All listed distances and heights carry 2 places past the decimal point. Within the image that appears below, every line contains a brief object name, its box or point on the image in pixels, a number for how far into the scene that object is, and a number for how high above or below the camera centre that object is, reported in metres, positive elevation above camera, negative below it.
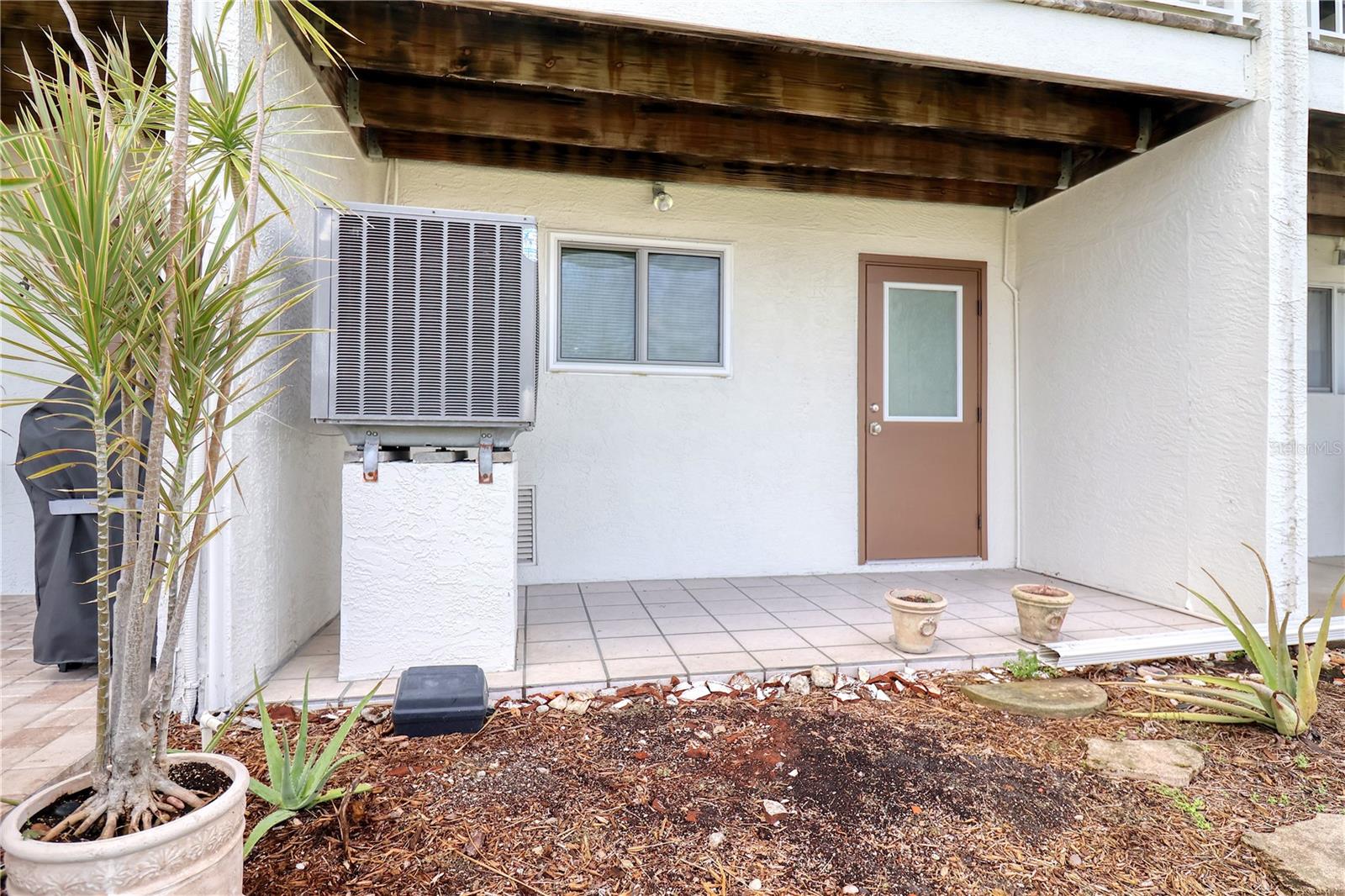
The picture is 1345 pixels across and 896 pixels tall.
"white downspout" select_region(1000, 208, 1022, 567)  4.50 +0.08
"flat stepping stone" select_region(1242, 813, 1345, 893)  1.41 -0.97
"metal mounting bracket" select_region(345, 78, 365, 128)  3.09 +1.73
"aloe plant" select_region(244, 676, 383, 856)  1.51 -0.82
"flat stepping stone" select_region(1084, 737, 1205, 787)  1.85 -0.96
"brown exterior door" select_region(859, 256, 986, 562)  4.31 +0.30
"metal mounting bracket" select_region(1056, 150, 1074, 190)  4.00 +1.85
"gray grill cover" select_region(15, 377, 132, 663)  2.37 -0.42
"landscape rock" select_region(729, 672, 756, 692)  2.39 -0.90
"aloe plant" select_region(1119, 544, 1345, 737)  2.09 -0.83
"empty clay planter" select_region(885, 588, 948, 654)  2.63 -0.72
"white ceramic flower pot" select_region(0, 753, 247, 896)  0.98 -0.67
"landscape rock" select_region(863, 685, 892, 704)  2.35 -0.93
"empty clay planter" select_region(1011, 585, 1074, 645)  2.75 -0.72
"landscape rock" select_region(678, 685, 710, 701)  2.30 -0.91
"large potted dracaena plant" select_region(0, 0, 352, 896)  1.03 +0.15
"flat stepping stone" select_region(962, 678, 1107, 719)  2.25 -0.92
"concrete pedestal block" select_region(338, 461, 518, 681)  2.35 -0.47
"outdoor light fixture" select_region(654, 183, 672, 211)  3.90 +1.58
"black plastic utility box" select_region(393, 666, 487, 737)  2.01 -0.84
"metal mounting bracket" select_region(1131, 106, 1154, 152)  3.46 +1.81
